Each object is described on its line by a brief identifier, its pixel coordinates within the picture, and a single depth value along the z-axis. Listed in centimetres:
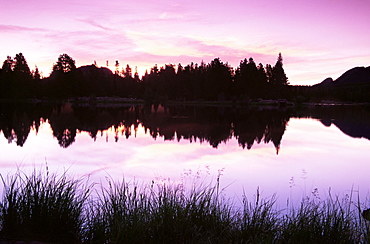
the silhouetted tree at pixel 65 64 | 9038
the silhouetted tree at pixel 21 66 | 8375
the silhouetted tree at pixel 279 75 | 10888
